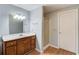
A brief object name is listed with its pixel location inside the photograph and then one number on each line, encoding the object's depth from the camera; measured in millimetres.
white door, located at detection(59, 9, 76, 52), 1673
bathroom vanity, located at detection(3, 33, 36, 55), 1514
